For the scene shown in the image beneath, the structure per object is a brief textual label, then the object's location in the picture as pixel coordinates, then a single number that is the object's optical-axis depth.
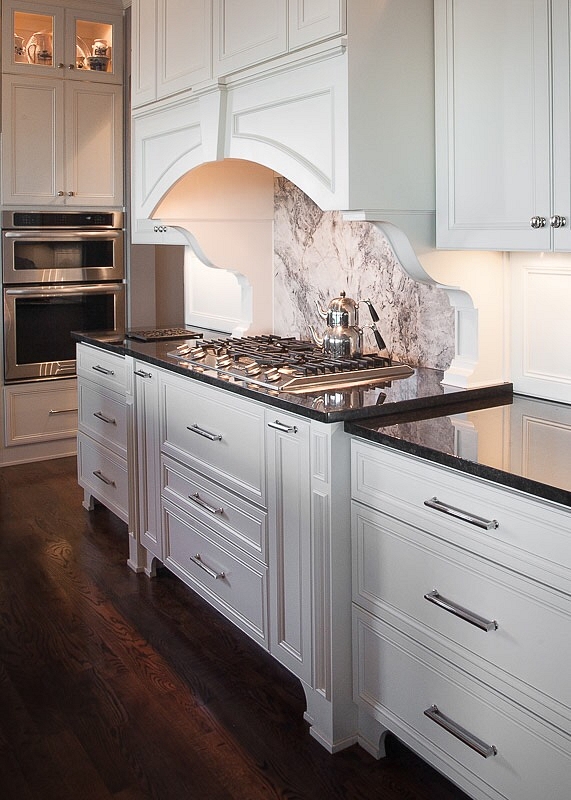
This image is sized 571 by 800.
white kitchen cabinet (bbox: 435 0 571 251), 1.90
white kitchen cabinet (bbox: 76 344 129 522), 3.53
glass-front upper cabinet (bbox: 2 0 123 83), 4.70
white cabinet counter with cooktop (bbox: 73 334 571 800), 1.65
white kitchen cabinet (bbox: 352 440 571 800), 1.61
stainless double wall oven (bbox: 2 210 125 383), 4.84
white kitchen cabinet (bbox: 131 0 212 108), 2.84
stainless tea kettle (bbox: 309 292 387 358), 2.70
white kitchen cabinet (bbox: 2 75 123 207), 4.78
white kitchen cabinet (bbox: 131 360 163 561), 3.14
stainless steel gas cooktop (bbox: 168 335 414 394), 2.41
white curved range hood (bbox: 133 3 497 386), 2.19
